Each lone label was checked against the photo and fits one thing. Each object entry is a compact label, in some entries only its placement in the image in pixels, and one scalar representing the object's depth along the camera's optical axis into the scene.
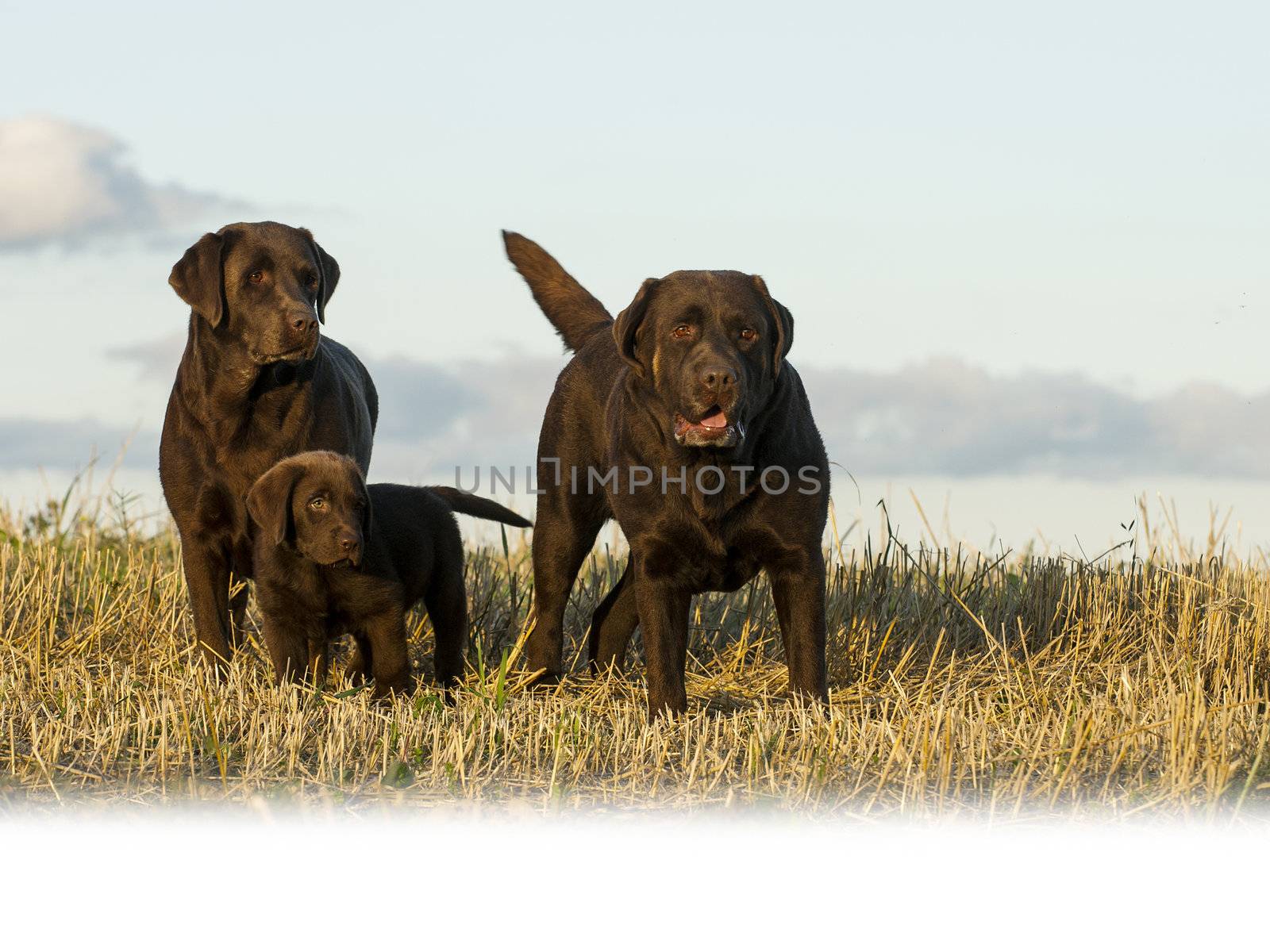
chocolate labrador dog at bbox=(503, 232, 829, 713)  10.73
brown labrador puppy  11.76
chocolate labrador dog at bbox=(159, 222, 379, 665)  12.48
